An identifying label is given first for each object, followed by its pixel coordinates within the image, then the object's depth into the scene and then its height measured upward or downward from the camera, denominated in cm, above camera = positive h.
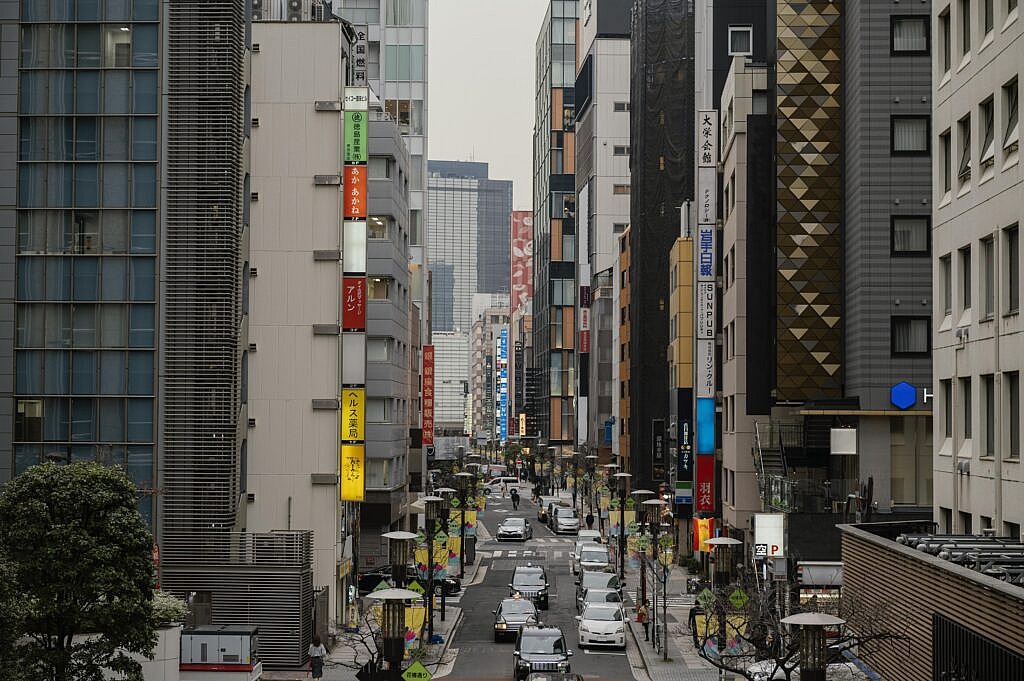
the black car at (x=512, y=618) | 5200 -675
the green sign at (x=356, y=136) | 5962 +1133
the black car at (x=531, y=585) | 6184 -667
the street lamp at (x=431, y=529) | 5072 -391
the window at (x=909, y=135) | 5516 +1064
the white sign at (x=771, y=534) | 5016 -364
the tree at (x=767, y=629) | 2920 -464
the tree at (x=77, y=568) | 3136 -308
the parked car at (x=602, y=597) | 5438 -627
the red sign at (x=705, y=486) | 7469 -306
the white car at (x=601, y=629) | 5069 -693
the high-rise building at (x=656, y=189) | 11344 +1796
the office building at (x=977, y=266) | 3178 +362
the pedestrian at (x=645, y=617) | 5369 -706
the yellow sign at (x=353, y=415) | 6131 +31
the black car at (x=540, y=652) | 4191 -652
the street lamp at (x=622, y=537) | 7163 -555
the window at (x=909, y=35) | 5500 +1434
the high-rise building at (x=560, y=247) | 18838 +2242
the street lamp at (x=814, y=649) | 2494 -372
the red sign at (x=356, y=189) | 5978 +928
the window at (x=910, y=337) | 5481 +325
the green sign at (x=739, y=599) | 3750 -436
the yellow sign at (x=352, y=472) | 6147 -201
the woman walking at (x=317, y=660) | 4272 -674
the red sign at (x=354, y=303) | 6072 +482
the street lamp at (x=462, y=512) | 7462 -439
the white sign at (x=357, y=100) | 5988 +1286
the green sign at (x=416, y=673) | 3127 -519
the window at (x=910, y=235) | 5512 +699
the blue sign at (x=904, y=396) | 5409 +105
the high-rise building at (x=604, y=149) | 15962 +2931
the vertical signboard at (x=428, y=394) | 11125 +220
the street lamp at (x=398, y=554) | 4562 -400
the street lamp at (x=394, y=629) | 3259 -449
